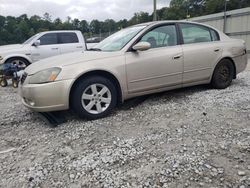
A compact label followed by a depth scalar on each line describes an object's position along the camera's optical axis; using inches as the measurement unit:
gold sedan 108.0
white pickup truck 245.2
